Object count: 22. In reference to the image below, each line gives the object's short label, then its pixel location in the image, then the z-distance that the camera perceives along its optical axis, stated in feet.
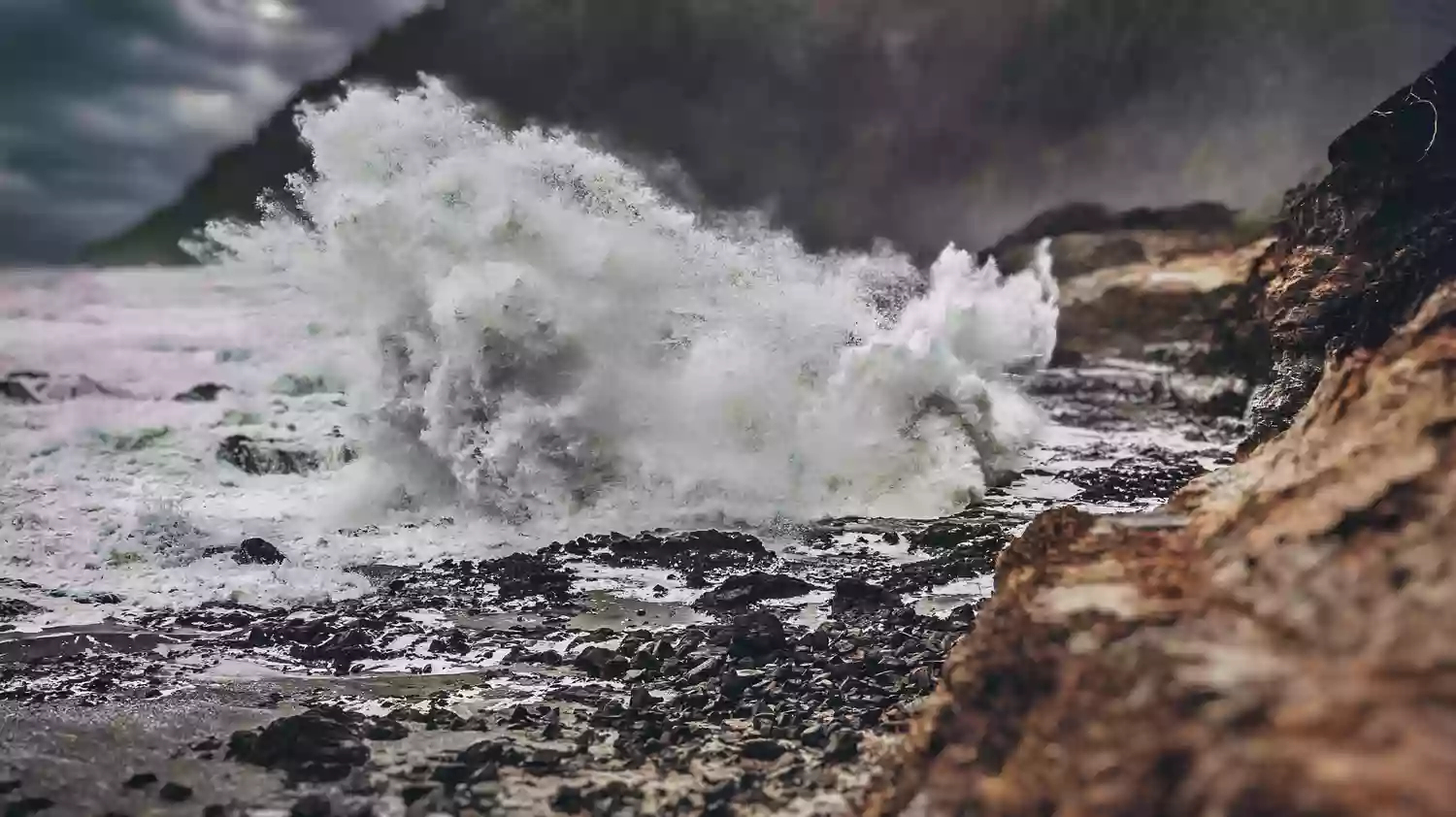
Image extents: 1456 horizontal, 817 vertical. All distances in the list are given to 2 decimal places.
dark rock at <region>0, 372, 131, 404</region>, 28.74
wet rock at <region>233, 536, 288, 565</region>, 17.95
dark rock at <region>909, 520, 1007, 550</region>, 19.19
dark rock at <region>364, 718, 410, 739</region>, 9.65
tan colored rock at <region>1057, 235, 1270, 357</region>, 55.62
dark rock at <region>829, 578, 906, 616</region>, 14.71
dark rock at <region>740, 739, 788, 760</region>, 8.84
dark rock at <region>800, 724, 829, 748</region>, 9.02
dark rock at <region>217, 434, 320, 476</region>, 27.78
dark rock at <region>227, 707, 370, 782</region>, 8.86
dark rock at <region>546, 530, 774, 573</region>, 18.15
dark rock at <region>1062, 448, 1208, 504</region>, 24.04
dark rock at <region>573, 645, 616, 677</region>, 12.08
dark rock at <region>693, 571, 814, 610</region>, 15.31
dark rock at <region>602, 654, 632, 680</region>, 11.85
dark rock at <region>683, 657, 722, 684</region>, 11.20
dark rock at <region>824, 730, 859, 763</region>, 8.66
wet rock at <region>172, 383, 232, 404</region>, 34.12
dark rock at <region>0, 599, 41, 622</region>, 15.23
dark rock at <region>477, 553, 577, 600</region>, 16.34
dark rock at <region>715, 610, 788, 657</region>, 11.91
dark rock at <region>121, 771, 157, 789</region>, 8.75
